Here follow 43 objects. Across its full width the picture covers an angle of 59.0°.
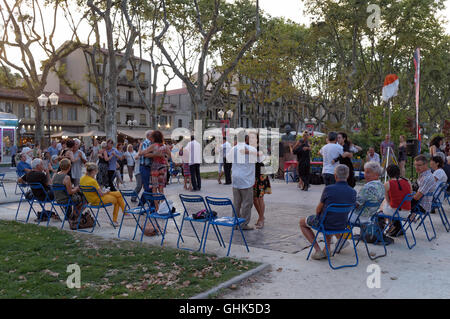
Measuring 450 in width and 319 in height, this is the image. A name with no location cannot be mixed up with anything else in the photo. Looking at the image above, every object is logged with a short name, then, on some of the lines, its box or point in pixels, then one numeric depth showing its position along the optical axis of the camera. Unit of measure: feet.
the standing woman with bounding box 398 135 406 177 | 48.45
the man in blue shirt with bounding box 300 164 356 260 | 16.43
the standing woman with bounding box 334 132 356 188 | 26.37
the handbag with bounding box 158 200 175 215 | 19.88
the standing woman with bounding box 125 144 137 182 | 51.60
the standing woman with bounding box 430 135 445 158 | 31.07
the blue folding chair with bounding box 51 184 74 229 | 23.07
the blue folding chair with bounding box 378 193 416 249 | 18.80
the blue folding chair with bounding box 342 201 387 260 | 17.61
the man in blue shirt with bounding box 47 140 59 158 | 51.49
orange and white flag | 41.09
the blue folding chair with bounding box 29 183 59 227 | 23.85
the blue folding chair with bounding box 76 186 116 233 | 22.06
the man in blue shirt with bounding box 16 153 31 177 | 35.60
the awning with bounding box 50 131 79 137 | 126.18
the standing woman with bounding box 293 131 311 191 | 40.32
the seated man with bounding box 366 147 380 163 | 42.75
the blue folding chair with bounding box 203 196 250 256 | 17.68
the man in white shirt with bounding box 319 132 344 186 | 26.37
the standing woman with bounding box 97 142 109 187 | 35.47
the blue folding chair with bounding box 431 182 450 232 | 22.54
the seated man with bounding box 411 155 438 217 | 20.54
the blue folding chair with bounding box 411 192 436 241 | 20.67
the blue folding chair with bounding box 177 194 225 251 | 18.44
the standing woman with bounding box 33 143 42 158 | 54.65
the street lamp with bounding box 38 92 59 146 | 63.36
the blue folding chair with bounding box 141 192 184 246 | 19.20
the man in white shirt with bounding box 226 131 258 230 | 21.50
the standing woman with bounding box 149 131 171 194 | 23.15
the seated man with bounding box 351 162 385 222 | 18.28
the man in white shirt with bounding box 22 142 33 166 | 38.39
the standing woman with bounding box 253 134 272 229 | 23.11
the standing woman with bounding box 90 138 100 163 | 43.71
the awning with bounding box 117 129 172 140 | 147.54
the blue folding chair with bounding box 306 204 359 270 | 15.78
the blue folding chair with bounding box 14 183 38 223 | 25.72
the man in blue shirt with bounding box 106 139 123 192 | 35.83
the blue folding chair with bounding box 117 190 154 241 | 20.63
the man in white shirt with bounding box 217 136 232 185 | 44.09
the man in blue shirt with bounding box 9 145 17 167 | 85.47
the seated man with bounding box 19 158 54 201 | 24.61
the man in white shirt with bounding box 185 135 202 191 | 40.27
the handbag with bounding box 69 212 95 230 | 23.57
